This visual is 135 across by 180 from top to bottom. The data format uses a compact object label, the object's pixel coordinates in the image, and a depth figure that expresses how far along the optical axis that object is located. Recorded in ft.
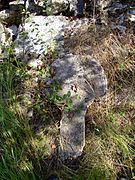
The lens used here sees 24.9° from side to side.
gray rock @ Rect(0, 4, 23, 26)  11.46
